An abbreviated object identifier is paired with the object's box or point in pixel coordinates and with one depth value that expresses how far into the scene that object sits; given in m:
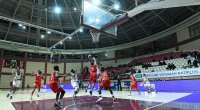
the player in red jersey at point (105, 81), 8.84
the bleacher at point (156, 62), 18.44
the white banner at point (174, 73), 13.32
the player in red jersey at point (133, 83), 12.38
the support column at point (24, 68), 31.25
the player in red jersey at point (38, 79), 12.02
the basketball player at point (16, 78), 11.29
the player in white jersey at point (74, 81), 10.22
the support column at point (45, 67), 33.38
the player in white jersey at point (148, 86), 13.24
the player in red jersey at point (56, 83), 7.06
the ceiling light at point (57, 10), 22.78
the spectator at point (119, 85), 18.97
